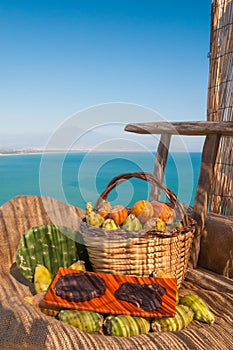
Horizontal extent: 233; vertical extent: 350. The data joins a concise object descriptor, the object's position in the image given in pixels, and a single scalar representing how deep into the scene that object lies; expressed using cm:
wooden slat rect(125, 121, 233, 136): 197
